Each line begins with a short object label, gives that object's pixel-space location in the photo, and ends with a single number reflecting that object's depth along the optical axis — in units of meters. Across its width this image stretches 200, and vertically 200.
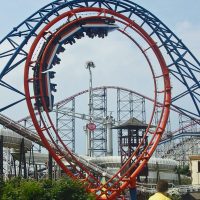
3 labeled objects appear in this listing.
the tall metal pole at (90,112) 59.53
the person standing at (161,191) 7.07
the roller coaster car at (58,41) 25.12
